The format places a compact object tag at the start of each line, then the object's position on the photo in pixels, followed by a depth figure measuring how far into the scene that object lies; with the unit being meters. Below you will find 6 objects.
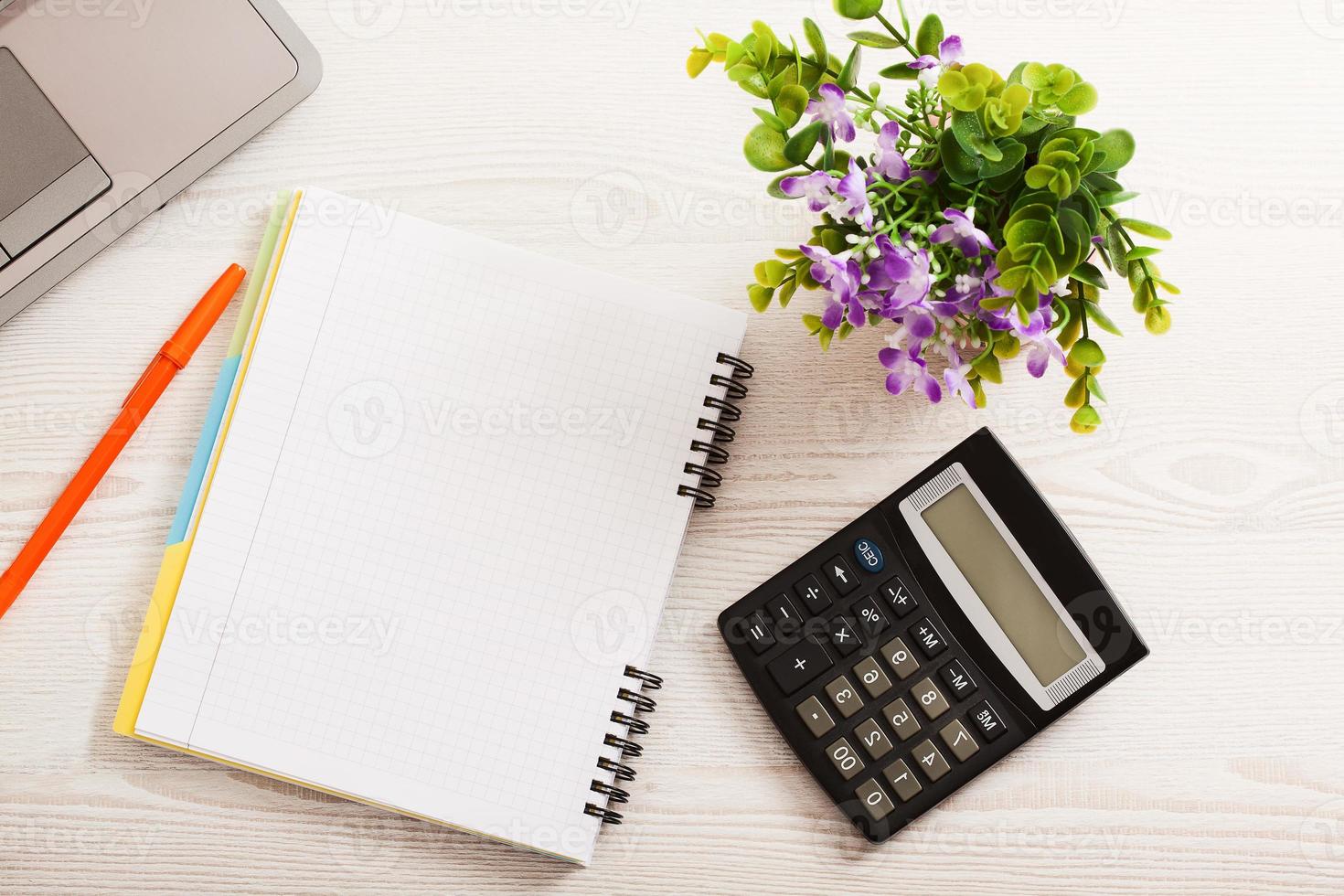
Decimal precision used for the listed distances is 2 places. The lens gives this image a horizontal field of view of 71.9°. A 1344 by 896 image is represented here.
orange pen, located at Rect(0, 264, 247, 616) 0.74
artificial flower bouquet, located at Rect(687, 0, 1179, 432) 0.49
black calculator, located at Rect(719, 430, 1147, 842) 0.71
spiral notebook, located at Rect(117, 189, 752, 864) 0.72
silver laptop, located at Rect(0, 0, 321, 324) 0.65
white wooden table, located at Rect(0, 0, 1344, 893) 0.75
